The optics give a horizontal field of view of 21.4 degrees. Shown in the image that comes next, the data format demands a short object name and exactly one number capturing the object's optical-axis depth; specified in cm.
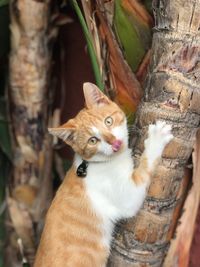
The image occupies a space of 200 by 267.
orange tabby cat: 116
